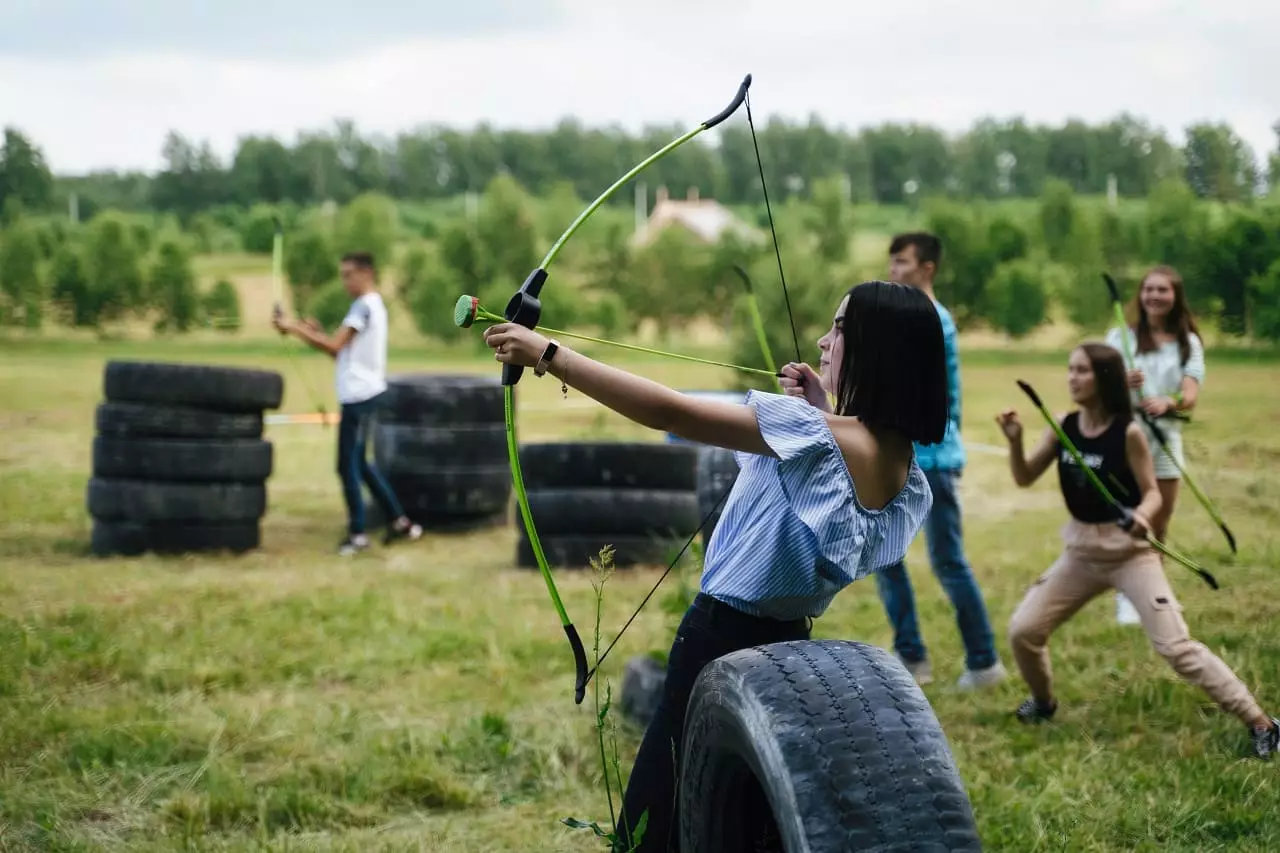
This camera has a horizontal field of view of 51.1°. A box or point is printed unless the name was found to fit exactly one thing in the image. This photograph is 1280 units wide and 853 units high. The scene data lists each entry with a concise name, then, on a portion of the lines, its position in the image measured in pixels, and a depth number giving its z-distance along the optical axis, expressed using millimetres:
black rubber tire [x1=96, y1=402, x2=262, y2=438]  7117
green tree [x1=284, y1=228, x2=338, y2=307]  22344
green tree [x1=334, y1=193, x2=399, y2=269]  24156
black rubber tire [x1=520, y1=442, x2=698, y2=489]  6980
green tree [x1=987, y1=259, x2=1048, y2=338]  16422
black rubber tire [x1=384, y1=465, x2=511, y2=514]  8062
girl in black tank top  4039
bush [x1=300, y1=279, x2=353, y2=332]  21438
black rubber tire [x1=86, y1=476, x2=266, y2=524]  7125
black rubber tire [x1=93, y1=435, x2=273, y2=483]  7109
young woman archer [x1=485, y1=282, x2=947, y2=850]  2258
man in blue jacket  4695
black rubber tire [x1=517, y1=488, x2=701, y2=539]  6926
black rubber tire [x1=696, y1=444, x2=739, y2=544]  5262
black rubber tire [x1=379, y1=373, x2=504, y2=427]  8047
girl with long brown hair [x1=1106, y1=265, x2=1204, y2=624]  5488
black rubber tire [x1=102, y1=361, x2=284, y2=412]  7129
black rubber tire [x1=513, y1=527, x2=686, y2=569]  6934
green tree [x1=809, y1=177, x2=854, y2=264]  20969
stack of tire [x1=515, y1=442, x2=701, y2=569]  6930
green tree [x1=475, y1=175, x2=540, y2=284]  24422
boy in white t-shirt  7398
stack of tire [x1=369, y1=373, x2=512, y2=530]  8031
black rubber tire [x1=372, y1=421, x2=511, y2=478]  8023
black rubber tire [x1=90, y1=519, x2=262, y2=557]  7152
